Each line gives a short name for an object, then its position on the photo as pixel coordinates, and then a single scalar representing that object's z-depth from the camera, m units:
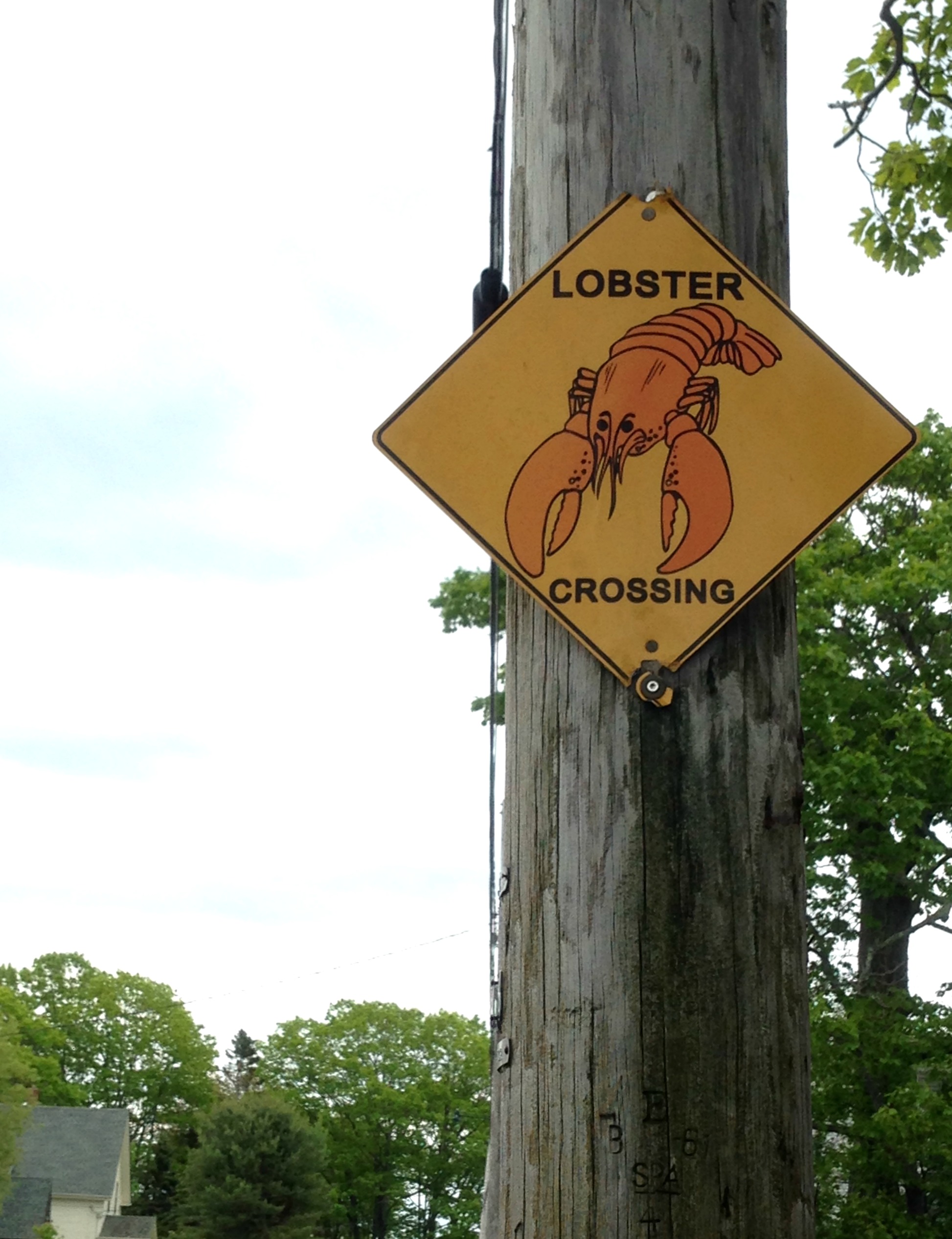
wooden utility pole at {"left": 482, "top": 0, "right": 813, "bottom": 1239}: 2.06
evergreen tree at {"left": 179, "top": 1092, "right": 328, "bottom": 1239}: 57.28
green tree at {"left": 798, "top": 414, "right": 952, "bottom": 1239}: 20.67
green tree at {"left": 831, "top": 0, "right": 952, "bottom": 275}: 7.43
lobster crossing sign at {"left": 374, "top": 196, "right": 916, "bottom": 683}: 2.34
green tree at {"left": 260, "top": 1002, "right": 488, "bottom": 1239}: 60.72
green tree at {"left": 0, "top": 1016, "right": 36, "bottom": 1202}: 47.22
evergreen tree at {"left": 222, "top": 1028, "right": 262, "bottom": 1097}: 72.88
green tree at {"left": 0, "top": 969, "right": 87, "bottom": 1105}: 63.66
